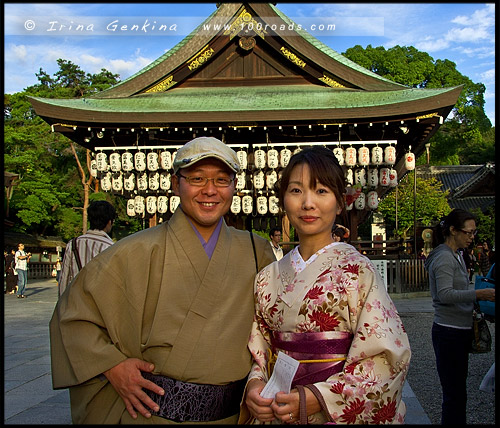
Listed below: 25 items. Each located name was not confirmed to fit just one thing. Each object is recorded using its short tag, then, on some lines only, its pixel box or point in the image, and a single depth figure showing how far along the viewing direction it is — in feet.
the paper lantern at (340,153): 39.04
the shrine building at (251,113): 37.93
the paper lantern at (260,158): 39.55
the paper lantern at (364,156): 39.34
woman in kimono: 6.03
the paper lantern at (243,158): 39.40
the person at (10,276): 54.95
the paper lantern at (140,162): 40.40
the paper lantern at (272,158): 39.34
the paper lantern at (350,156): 39.29
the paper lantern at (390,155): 39.37
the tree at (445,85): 109.40
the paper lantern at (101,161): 41.14
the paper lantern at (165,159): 39.91
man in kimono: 6.64
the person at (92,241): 14.35
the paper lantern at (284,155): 39.37
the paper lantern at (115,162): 41.11
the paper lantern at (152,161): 40.27
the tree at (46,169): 86.12
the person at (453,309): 11.14
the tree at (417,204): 88.53
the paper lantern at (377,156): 39.42
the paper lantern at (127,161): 40.55
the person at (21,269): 50.53
